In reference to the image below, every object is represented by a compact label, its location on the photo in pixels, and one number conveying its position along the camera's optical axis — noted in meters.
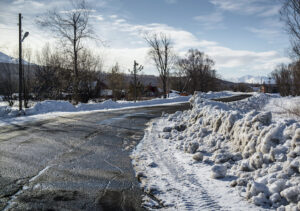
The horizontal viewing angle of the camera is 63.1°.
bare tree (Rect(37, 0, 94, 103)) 25.20
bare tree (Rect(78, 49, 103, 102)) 22.98
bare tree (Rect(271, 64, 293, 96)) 55.50
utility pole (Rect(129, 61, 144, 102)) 31.27
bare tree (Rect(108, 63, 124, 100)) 44.09
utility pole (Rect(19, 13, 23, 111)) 16.70
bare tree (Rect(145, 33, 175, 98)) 39.02
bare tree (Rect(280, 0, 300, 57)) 17.83
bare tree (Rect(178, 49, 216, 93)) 63.62
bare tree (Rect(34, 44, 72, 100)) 24.16
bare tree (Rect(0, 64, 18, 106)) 24.04
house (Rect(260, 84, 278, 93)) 85.31
